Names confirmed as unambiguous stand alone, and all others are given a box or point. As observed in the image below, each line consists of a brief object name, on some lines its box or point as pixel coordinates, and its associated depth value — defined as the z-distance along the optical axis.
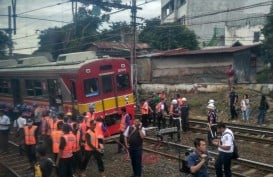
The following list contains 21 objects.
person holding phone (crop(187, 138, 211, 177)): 7.18
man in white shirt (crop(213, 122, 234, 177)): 9.06
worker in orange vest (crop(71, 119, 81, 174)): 10.23
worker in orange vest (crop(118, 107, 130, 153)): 13.19
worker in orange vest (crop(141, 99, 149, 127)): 18.11
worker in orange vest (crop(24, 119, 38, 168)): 11.99
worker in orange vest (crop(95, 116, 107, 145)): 11.01
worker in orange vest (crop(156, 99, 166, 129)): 17.97
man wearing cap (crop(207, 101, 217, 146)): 13.97
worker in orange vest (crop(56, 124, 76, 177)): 9.47
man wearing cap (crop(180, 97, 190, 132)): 17.39
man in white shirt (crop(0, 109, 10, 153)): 14.80
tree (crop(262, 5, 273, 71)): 31.19
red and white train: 14.60
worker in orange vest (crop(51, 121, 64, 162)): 10.37
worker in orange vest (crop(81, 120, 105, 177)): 10.52
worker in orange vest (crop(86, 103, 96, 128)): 13.18
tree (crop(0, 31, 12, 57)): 42.86
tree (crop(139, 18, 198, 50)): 45.22
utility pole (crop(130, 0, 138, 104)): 24.12
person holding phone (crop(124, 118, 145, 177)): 10.38
